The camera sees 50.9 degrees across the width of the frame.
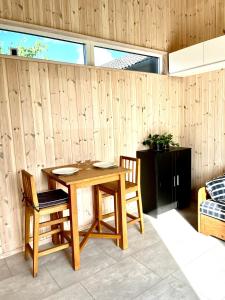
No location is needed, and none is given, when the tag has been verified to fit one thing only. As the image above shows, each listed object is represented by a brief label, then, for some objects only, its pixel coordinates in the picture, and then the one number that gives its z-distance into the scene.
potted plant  3.37
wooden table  2.12
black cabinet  3.16
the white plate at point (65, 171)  2.32
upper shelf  2.92
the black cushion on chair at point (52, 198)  2.16
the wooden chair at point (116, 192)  2.60
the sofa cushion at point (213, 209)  2.51
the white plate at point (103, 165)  2.53
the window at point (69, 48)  2.41
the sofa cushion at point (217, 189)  2.68
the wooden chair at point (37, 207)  2.07
